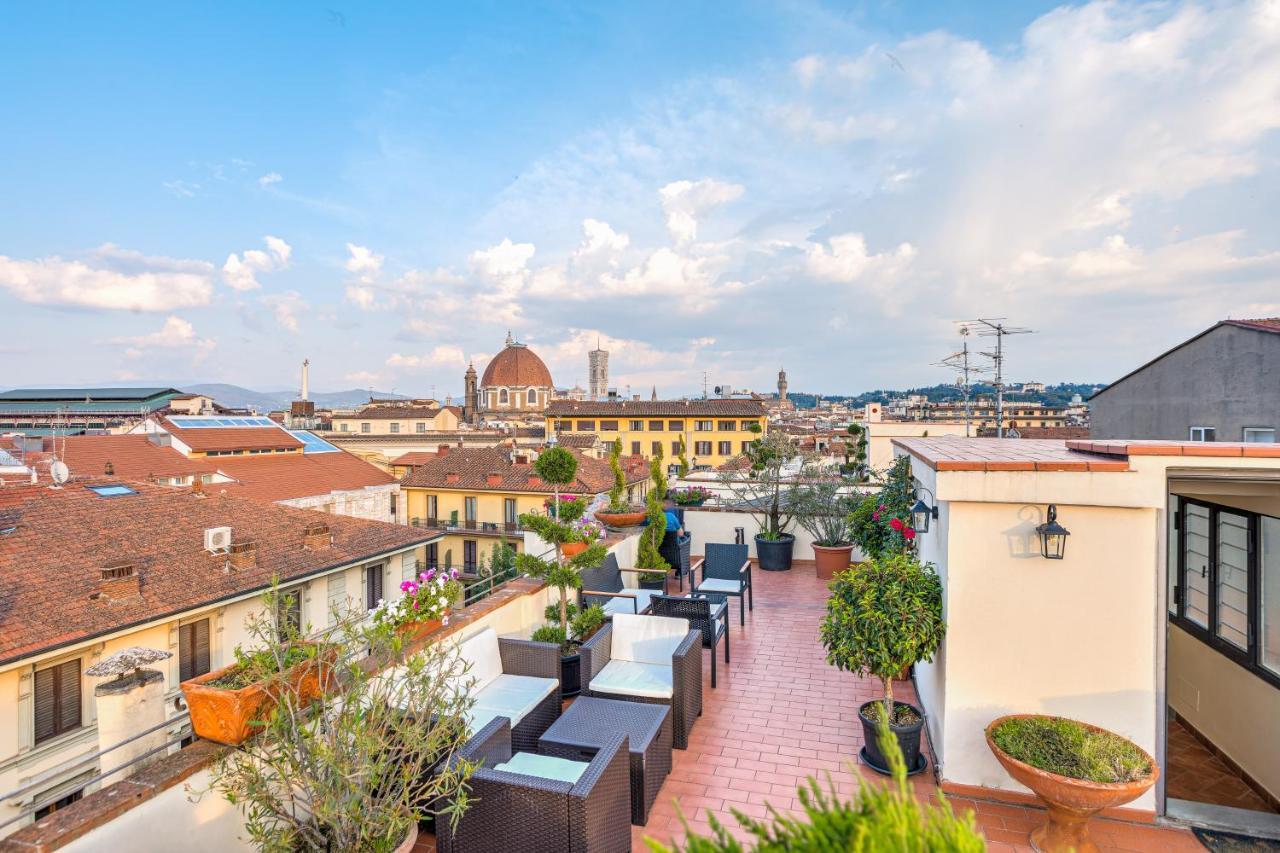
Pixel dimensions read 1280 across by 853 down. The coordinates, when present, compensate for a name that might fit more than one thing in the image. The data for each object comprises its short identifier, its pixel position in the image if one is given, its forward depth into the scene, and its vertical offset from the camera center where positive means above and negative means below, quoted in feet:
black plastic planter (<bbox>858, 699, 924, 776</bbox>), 14.19 -7.70
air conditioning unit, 36.47 -7.48
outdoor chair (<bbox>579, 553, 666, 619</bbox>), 22.84 -6.77
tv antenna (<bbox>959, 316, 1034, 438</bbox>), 56.49 +8.12
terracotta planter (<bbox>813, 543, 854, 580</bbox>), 30.83 -7.11
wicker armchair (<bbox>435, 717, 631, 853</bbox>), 9.58 -6.36
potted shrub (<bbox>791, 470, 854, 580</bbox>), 30.99 -5.47
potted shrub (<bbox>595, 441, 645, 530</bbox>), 30.86 -4.85
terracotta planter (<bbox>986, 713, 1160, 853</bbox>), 10.73 -6.78
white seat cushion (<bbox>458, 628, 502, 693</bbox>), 15.20 -6.16
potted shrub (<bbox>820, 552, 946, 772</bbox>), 13.75 -4.79
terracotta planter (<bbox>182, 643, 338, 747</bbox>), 9.69 -4.66
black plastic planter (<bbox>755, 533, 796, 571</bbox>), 32.94 -7.32
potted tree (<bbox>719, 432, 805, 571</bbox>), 33.17 -4.55
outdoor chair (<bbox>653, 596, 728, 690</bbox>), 19.92 -6.52
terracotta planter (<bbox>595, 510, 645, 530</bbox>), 30.86 -5.18
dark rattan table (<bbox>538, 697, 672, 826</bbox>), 12.36 -6.86
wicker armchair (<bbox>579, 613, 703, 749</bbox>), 15.35 -6.81
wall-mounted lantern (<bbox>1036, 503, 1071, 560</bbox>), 12.51 -2.50
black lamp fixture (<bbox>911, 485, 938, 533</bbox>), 16.65 -2.71
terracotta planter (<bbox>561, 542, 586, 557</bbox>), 24.17 -5.21
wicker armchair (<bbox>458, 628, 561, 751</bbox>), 14.14 -6.85
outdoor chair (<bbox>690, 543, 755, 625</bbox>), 26.34 -6.61
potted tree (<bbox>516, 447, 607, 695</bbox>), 18.43 -4.69
